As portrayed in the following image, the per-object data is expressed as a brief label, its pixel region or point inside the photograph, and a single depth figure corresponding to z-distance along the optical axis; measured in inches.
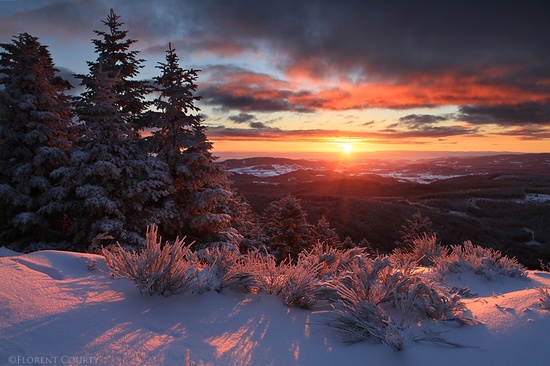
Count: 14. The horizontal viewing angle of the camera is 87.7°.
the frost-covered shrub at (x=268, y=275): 133.3
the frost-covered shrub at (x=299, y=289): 121.8
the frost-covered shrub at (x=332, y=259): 172.2
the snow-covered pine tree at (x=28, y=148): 396.8
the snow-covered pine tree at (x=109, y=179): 361.1
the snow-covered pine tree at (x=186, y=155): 441.4
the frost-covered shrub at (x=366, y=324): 86.5
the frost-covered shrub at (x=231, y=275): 134.2
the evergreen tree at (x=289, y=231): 787.4
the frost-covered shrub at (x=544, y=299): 101.8
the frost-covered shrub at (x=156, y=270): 115.0
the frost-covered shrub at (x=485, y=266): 187.6
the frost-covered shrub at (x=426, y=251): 280.1
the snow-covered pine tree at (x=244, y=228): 668.7
